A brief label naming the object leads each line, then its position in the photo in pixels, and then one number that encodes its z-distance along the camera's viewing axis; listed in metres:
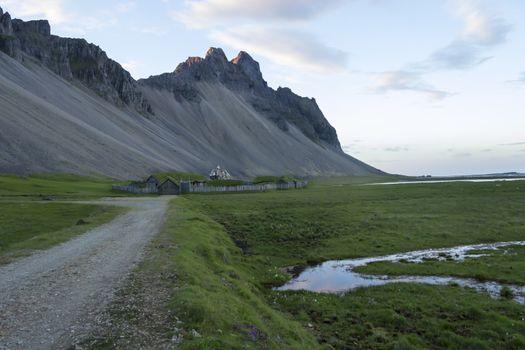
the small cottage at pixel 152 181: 102.00
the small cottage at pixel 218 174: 150.01
